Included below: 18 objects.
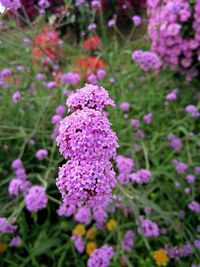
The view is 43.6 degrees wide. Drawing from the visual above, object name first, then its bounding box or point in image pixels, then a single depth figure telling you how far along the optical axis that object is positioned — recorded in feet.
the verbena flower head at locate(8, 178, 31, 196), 0.82
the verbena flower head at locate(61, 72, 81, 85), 1.12
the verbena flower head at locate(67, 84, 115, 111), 0.48
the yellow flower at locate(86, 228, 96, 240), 0.97
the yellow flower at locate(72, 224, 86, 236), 0.96
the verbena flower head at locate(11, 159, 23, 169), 0.94
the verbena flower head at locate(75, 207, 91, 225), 0.89
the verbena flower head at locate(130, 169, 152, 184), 0.90
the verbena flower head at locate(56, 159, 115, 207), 0.42
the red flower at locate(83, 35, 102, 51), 2.54
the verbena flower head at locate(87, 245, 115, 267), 0.83
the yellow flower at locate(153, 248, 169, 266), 0.91
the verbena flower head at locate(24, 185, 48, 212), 0.77
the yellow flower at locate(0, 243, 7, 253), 0.99
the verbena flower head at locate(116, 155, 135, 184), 0.89
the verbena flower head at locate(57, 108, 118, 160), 0.42
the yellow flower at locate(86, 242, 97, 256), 0.93
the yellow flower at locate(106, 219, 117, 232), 0.95
